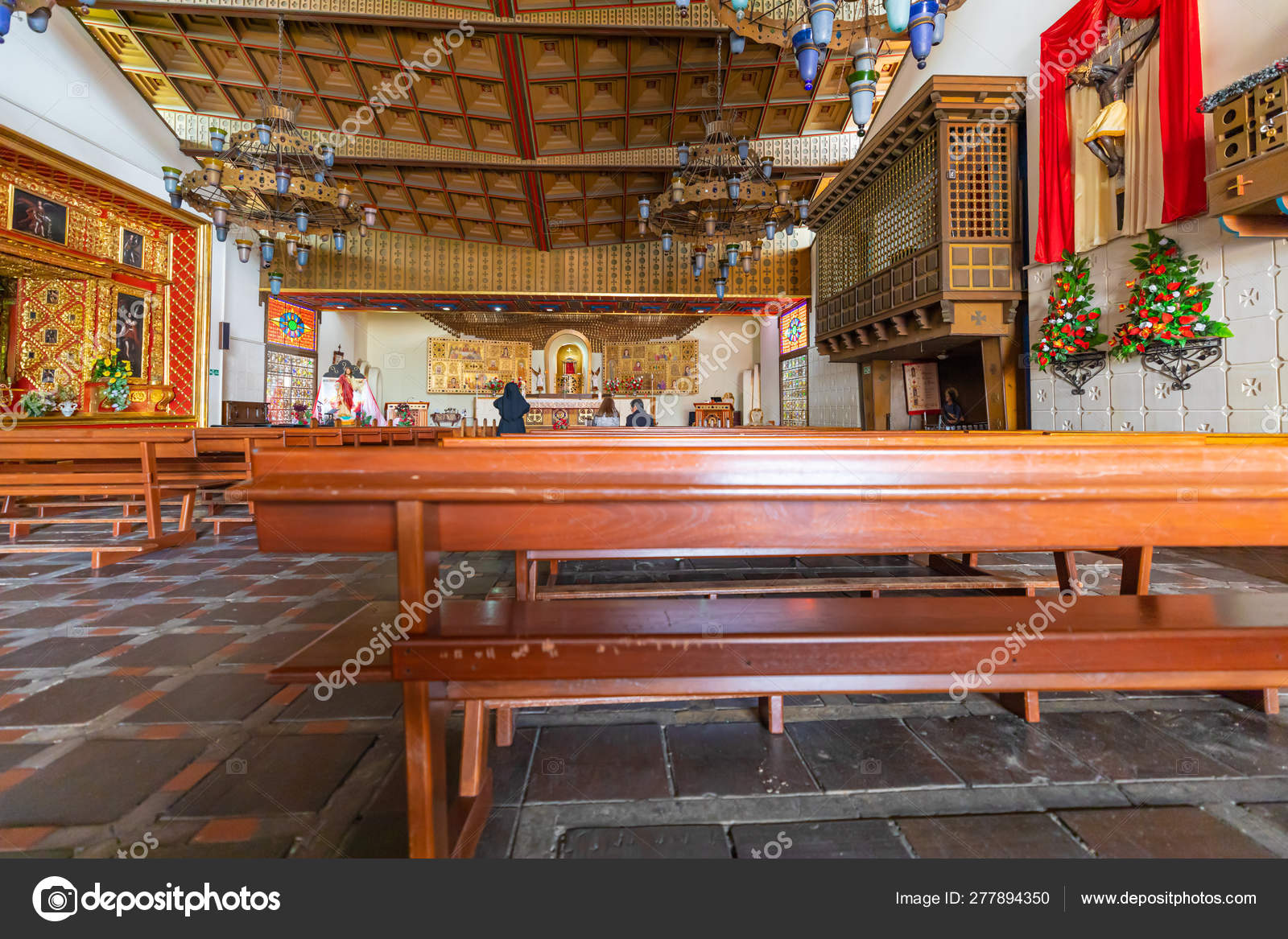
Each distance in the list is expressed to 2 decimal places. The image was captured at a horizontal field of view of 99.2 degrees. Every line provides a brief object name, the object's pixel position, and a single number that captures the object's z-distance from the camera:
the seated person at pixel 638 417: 7.35
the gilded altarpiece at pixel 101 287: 6.88
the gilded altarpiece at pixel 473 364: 13.93
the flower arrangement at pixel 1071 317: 4.89
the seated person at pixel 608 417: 7.56
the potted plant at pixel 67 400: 6.79
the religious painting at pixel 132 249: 8.15
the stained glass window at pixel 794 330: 11.24
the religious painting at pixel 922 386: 8.59
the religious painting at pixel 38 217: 6.56
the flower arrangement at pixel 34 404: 6.75
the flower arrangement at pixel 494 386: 13.65
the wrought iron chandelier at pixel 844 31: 3.10
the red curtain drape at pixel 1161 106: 3.87
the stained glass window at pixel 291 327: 11.21
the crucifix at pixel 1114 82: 4.38
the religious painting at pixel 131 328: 8.14
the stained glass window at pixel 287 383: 11.19
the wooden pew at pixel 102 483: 3.26
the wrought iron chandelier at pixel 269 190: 5.93
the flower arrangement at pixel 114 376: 7.46
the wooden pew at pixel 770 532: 0.84
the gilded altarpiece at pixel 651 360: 14.05
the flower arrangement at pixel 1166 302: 3.92
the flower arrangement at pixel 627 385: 13.91
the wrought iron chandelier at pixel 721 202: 6.39
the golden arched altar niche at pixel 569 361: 13.70
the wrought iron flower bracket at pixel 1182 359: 3.94
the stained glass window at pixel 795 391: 11.16
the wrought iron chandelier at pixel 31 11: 4.48
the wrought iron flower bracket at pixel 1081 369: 4.89
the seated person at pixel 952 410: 8.09
